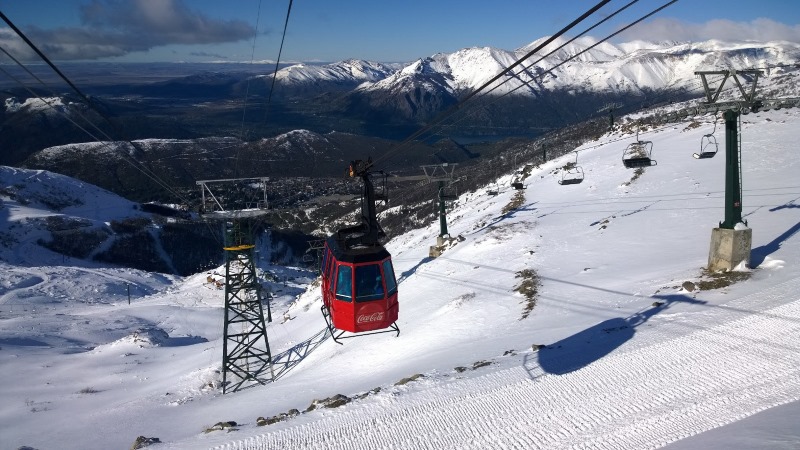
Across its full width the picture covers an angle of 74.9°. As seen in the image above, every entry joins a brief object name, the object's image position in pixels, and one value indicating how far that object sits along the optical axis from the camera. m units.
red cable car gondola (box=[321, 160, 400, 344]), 13.66
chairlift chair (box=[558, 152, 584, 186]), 42.75
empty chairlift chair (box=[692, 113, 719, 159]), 19.38
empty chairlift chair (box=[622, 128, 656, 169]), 21.25
